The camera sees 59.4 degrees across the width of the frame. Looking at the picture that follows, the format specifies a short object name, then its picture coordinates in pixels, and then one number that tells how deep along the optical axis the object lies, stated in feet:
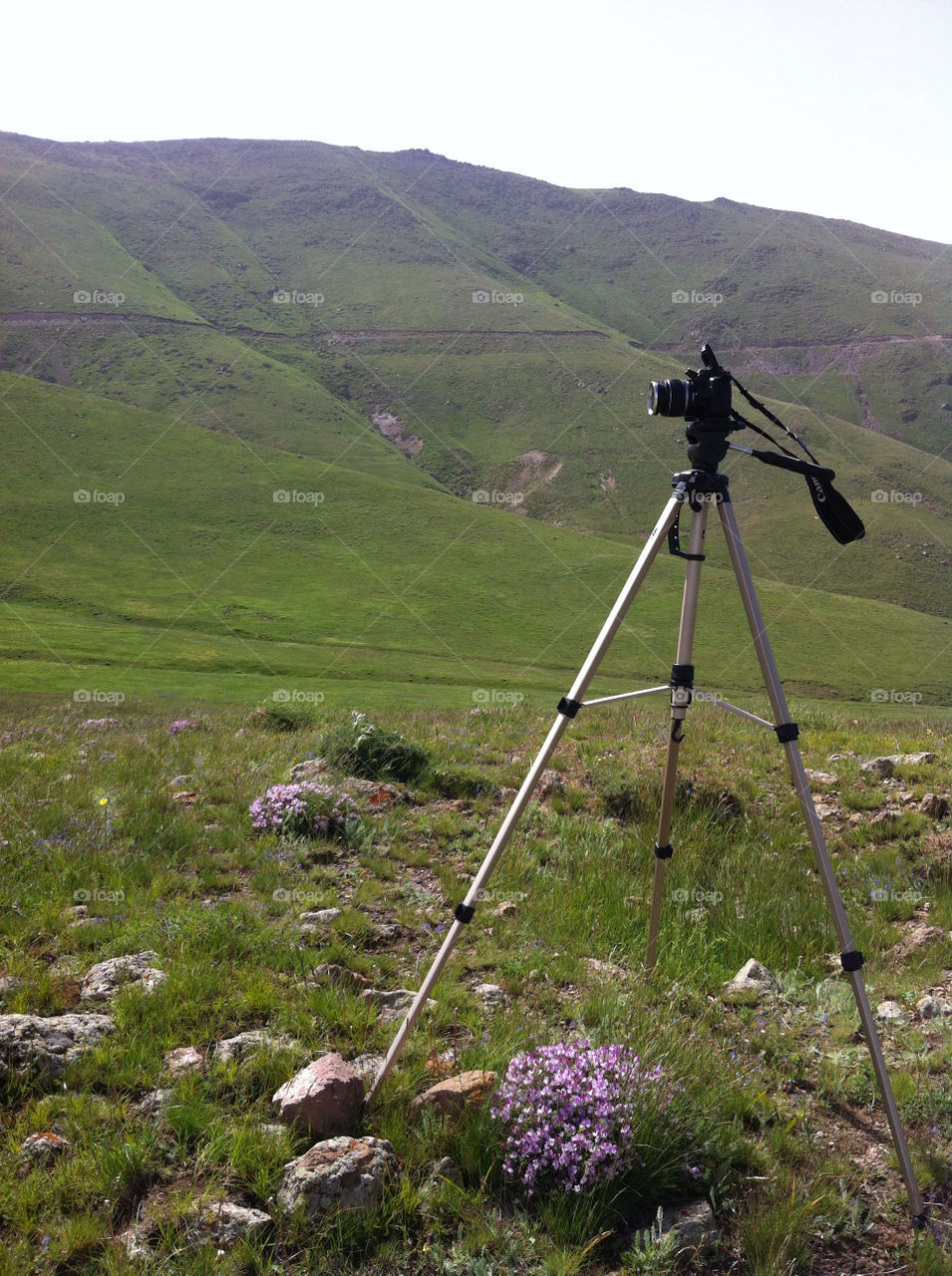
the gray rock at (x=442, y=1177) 10.85
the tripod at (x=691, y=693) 12.12
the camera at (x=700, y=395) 13.97
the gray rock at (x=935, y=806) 25.81
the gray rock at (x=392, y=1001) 15.12
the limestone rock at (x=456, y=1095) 12.04
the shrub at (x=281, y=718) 39.73
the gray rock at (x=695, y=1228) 10.53
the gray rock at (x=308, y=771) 26.71
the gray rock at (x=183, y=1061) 12.66
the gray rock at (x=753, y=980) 16.93
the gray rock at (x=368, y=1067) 12.92
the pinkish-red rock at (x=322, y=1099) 11.71
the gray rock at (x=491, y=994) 15.70
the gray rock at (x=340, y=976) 15.88
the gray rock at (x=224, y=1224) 10.00
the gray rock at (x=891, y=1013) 15.97
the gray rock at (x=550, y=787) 28.09
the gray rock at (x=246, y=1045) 12.98
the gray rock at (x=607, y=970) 16.65
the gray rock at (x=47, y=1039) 12.51
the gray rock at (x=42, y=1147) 10.94
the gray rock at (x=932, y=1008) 16.11
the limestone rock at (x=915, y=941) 18.74
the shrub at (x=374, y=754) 28.99
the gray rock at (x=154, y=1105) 11.84
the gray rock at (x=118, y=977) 14.70
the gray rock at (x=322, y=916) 18.69
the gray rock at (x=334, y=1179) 10.48
